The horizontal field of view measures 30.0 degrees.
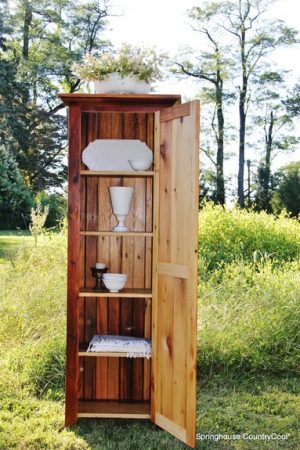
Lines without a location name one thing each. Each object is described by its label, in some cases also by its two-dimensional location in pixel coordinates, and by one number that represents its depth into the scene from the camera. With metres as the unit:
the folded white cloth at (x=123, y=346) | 3.16
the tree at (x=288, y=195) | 13.01
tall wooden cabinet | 2.94
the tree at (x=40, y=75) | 12.99
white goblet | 3.25
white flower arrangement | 3.18
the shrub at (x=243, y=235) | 7.10
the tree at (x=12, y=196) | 11.41
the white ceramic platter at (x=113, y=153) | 3.39
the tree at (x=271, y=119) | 13.76
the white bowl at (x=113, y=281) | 3.19
